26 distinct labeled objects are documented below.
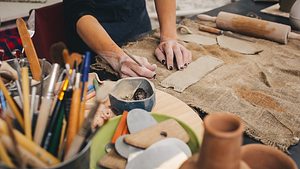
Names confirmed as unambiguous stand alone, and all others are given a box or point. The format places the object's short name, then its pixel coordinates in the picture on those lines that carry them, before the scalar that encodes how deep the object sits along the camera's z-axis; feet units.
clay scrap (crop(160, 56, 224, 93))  3.30
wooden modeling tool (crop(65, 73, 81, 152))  1.44
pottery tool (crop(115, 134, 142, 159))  1.92
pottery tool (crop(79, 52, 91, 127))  1.50
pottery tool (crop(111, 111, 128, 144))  2.05
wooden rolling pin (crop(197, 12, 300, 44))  4.22
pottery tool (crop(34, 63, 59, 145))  1.44
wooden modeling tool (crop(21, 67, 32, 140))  1.43
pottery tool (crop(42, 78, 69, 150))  1.44
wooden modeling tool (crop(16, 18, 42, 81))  2.40
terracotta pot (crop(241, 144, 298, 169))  1.58
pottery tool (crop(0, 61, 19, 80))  2.14
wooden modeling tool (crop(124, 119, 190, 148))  1.90
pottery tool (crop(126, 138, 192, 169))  1.78
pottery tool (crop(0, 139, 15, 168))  1.29
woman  3.49
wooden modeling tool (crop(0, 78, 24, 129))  1.49
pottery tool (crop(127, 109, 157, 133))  2.10
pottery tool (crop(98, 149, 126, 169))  1.89
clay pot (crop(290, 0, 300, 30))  4.48
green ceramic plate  1.98
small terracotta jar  1.24
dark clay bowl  2.38
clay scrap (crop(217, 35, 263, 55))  4.03
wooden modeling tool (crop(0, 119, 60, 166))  1.33
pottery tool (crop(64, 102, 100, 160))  1.33
